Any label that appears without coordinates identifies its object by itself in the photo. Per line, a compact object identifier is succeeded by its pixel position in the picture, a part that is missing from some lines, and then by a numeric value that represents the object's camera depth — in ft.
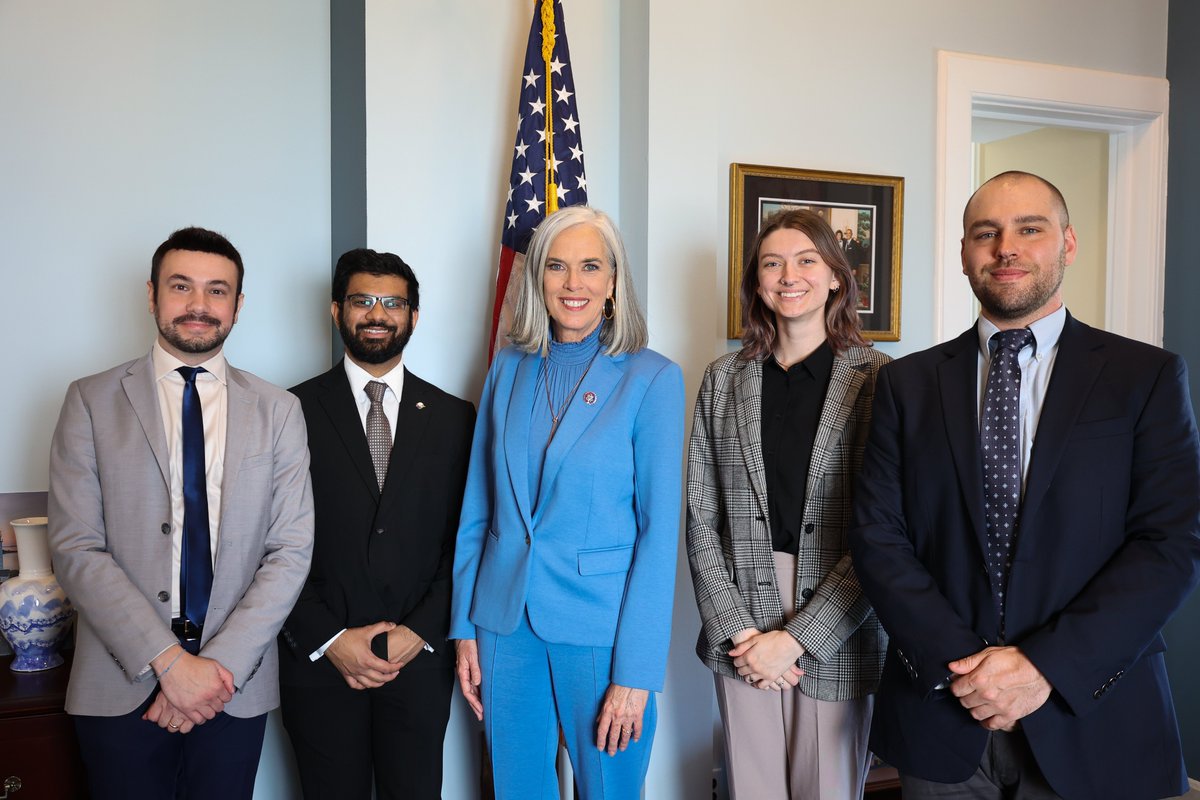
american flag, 9.70
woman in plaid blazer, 7.02
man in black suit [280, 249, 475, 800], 7.70
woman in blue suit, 6.82
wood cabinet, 7.70
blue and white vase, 8.54
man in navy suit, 5.51
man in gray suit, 6.81
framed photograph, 11.12
